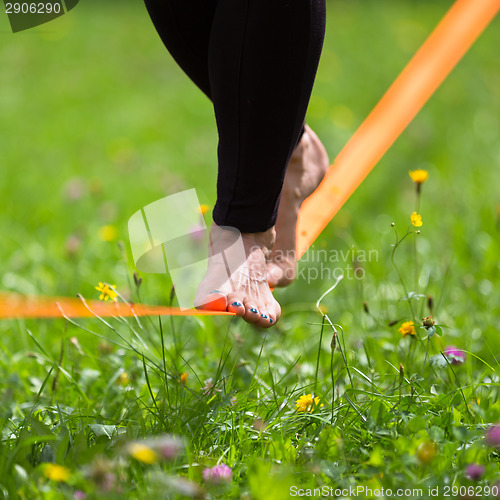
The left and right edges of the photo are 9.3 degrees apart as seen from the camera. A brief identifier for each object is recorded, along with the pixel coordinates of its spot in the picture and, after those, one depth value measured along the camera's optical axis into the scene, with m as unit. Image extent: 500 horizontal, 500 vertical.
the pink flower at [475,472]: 3.52
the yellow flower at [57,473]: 3.46
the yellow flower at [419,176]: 3.80
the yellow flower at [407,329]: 3.71
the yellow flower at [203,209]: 3.95
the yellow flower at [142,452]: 3.45
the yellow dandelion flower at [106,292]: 3.73
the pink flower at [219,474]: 3.56
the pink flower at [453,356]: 3.68
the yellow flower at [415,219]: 3.71
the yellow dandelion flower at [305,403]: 3.68
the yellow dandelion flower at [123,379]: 3.84
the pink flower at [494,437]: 3.55
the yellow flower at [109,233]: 4.16
